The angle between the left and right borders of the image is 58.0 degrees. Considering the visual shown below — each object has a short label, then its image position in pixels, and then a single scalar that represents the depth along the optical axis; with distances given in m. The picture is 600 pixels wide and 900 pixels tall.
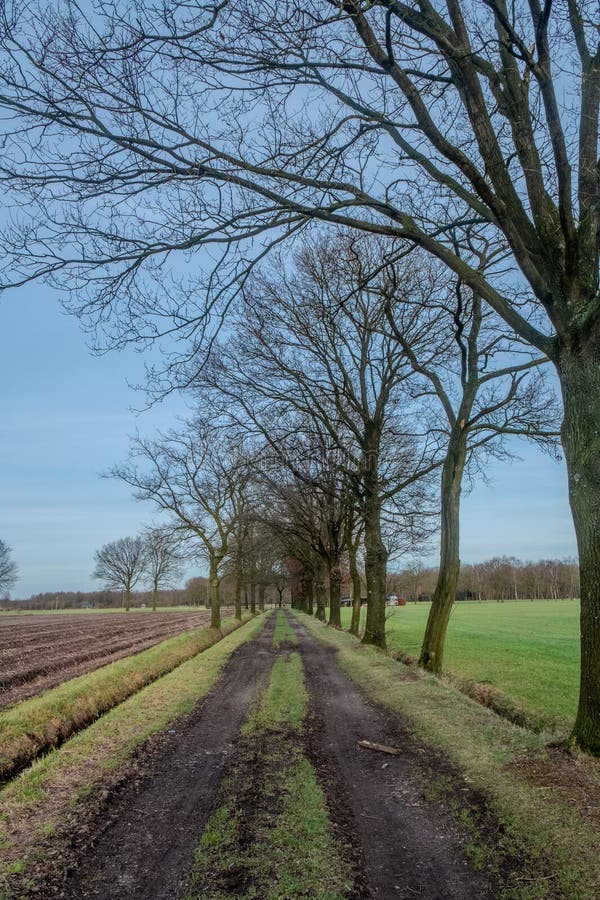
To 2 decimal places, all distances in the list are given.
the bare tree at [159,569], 76.65
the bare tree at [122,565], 80.88
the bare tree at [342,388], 15.07
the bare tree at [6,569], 86.25
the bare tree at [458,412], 12.79
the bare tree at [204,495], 25.52
